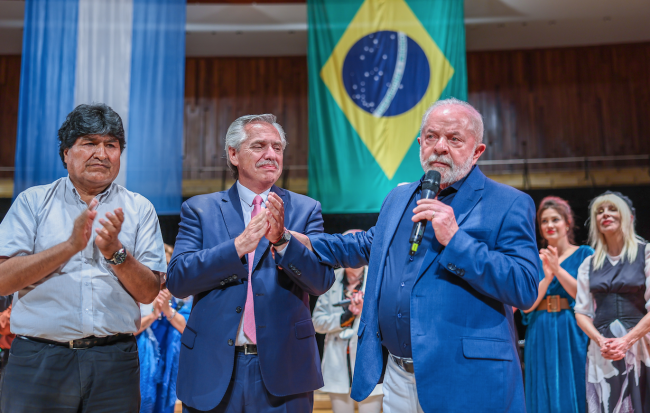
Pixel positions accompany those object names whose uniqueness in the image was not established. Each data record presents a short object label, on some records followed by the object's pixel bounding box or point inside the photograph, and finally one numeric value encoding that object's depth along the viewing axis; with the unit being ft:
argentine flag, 13.60
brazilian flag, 17.26
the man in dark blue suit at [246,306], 6.20
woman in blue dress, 13.44
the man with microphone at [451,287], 5.30
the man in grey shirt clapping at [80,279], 5.87
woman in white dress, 11.25
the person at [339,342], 13.44
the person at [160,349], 13.20
